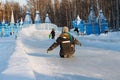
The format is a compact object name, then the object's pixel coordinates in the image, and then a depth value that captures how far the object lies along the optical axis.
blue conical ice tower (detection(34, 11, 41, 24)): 68.62
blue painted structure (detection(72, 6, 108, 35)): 53.75
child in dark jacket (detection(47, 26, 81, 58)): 15.38
